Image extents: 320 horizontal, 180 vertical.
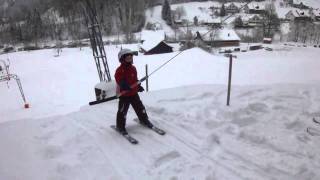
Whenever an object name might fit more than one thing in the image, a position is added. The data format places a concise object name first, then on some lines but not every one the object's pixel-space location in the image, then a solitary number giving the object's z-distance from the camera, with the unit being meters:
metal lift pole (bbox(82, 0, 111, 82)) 7.36
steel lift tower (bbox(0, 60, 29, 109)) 16.63
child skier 4.70
